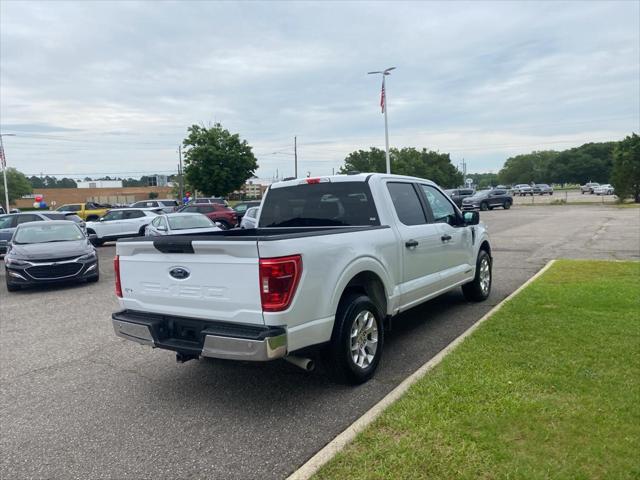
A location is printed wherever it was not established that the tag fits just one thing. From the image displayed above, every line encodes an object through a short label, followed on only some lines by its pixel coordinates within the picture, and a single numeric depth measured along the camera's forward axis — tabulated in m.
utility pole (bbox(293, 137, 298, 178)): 64.00
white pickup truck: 3.70
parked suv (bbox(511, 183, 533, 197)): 78.06
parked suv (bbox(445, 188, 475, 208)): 43.17
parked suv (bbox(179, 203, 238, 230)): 25.25
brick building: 97.69
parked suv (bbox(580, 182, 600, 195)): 72.59
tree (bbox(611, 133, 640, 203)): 39.41
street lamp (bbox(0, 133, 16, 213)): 43.66
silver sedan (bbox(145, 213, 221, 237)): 15.75
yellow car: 32.25
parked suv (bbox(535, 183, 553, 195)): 78.50
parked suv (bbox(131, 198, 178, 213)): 34.37
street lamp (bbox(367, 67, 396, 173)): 31.90
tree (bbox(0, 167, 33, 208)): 106.06
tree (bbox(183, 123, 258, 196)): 39.22
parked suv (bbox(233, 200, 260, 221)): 26.55
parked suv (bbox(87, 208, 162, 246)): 20.75
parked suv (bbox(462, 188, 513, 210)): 40.56
